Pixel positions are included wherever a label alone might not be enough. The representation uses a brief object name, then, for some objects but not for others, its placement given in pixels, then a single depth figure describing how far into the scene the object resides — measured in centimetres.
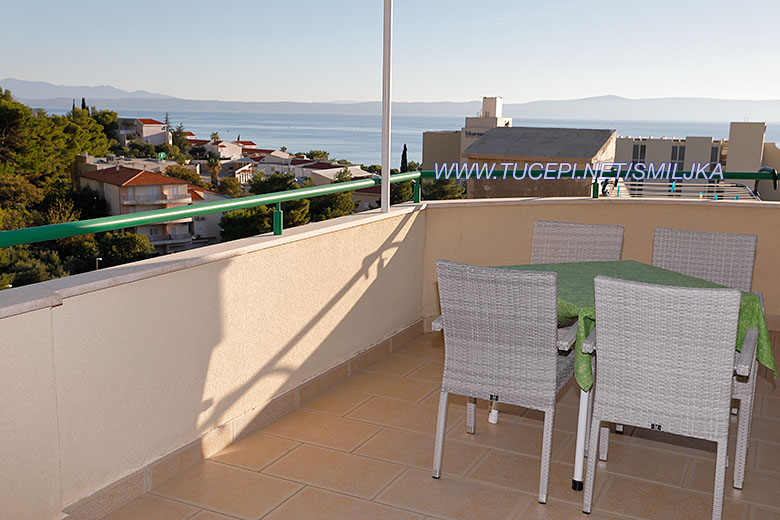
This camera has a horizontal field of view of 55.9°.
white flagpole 368
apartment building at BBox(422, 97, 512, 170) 2862
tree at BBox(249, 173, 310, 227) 2445
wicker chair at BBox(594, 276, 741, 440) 218
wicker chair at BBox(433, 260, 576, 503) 246
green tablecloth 262
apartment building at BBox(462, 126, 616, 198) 1259
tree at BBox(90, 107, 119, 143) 4217
